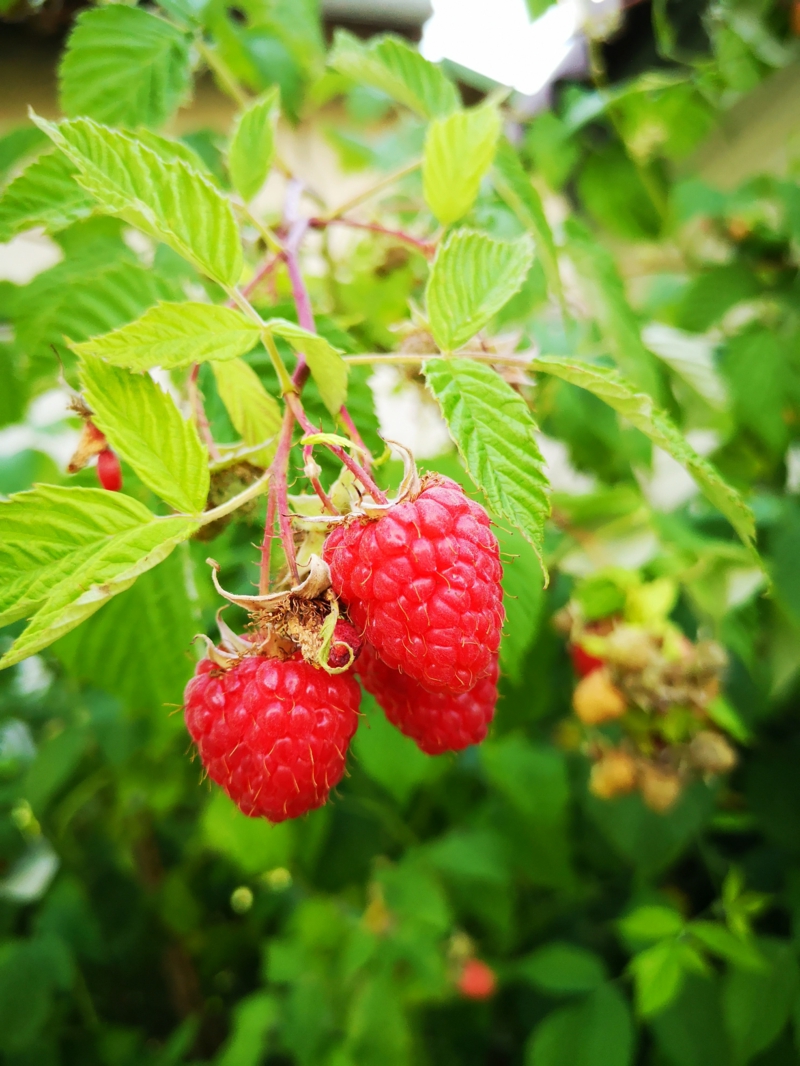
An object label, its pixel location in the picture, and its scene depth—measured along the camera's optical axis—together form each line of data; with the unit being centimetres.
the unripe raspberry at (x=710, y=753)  16
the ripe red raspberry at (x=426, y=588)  7
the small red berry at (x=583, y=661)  17
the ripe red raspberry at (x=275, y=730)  7
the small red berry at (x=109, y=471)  10
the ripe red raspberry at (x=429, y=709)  8
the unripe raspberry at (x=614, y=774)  17
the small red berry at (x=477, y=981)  25
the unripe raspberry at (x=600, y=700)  15
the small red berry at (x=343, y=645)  8
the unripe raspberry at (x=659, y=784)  17
